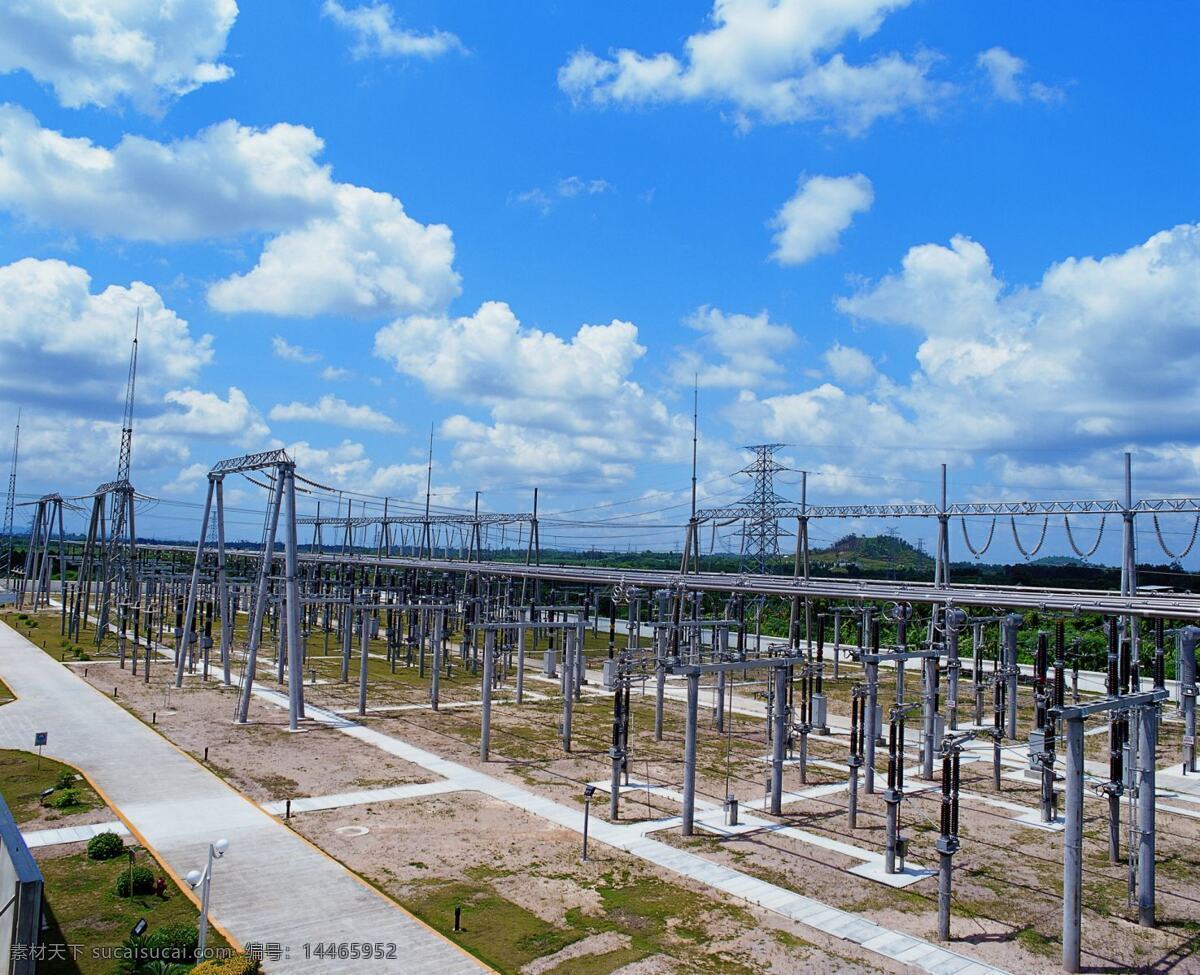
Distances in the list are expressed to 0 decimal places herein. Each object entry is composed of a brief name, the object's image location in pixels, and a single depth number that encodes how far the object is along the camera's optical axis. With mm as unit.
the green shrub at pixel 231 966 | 15594
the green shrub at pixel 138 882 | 20000
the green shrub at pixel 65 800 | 26422
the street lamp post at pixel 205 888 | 16828
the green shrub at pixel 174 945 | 16812
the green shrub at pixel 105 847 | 22281
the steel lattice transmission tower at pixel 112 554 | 66625
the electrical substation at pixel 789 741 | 20688
